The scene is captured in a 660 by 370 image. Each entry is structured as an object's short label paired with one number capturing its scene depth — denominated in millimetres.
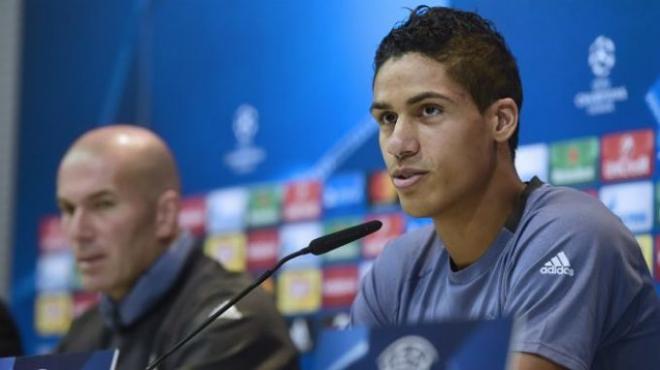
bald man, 4649
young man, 4041
